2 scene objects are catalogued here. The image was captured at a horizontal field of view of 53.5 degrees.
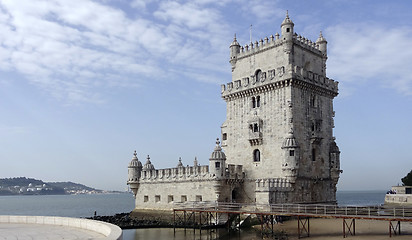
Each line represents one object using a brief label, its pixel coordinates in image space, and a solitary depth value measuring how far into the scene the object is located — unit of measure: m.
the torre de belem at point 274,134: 41.38
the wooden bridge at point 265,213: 30.76
